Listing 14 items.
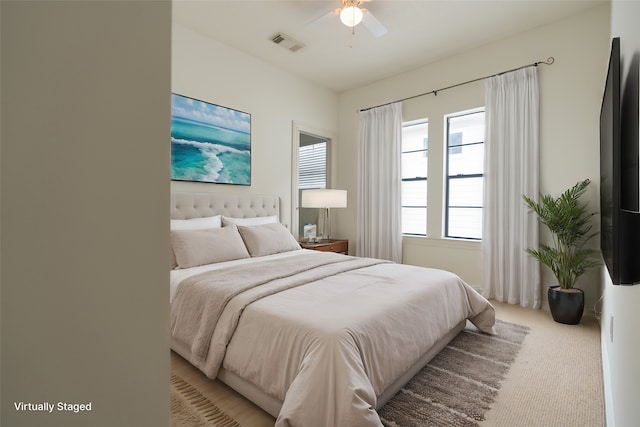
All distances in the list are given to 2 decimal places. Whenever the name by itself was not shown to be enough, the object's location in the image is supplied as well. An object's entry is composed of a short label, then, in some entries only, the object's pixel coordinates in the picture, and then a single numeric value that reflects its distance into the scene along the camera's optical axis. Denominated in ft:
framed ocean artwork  10.93
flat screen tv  2.81
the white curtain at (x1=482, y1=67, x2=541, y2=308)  11.18
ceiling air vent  11.66
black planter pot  9.41
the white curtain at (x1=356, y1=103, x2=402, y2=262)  14.76
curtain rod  10.93
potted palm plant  9.52
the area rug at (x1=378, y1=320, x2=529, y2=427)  5.36
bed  4.45
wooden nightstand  14.03
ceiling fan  8.71
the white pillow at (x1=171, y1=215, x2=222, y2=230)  9.87
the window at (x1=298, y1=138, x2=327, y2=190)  17.53
